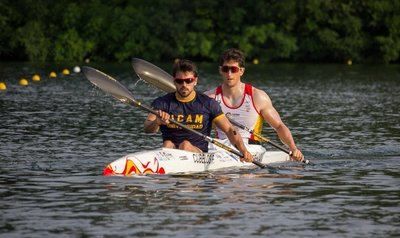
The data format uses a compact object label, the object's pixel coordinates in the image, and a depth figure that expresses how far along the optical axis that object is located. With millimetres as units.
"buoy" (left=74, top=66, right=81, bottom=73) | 57994
